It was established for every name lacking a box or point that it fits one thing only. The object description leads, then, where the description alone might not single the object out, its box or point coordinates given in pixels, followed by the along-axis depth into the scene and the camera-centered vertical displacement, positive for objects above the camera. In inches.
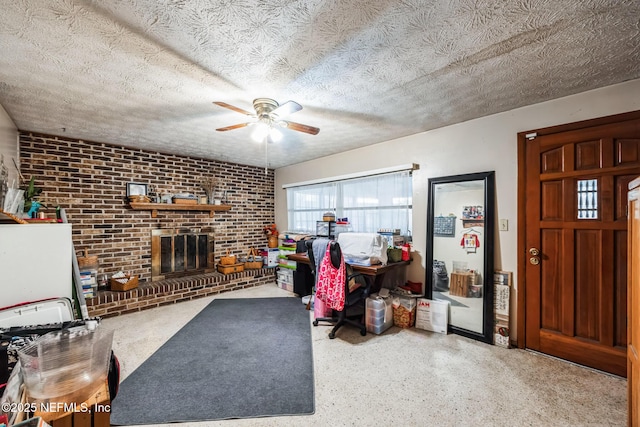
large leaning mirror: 104.5 -16.3
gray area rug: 68.6 -51.8
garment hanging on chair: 106.6 -29.1
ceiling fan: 86.4 +33.0
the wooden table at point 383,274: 114.0 -30.3
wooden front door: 80.8 -9.8
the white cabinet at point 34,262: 65.8 -12.9
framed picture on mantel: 152.5 +14.7
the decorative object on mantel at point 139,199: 150.3 +8.6
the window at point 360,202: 138.8 +6.4
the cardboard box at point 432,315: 111.3 -44.9
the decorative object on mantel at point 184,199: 165.3 +9.3
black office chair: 107.3 -36.0
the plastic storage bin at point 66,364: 38.5 -23.7
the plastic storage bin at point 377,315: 112.2 -44.5
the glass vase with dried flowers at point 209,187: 181.9 +18.4
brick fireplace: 131.0 +2.4
